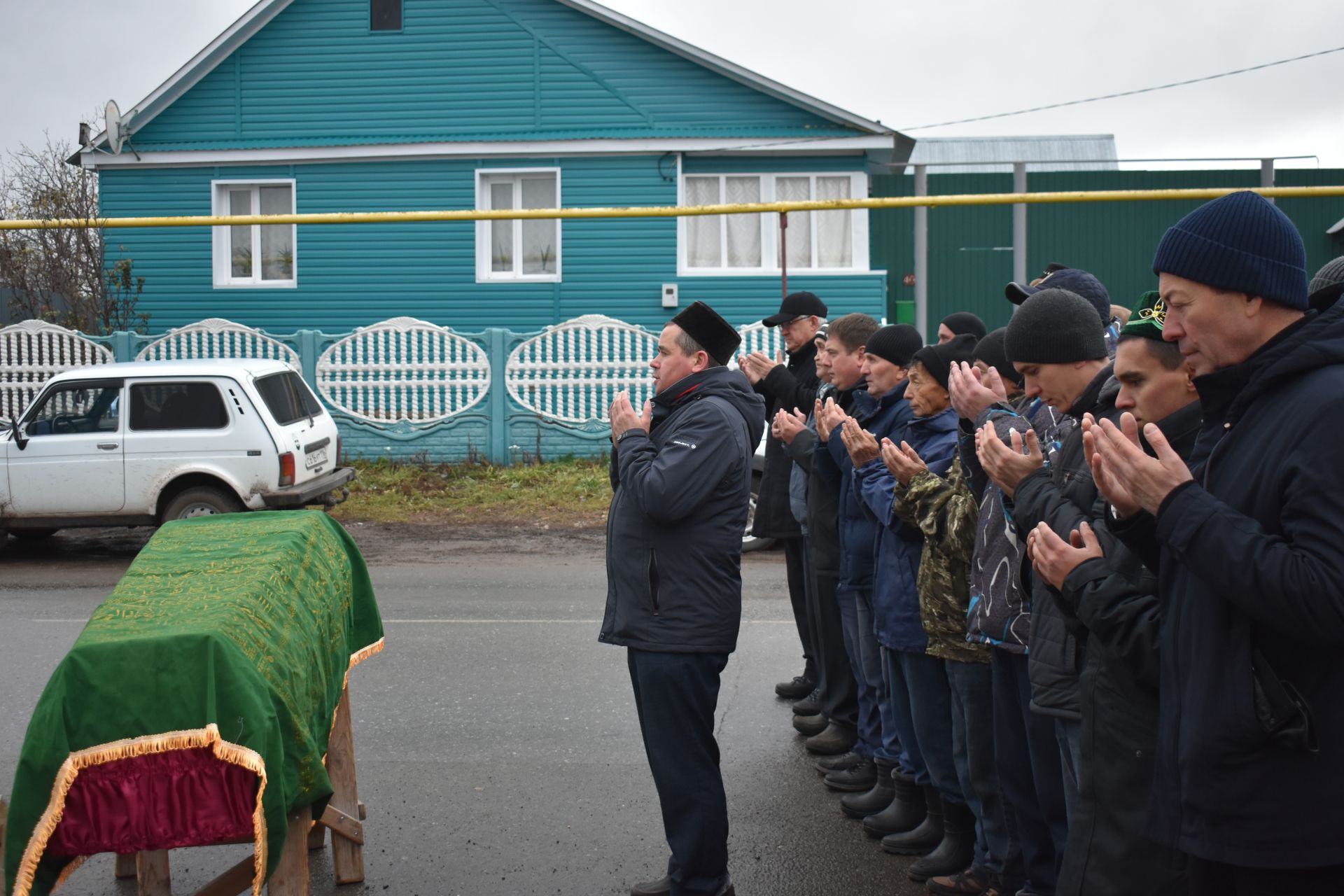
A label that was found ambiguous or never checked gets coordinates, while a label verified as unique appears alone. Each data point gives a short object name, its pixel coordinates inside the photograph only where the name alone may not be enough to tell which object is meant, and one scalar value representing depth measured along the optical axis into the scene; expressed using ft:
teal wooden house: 67.41
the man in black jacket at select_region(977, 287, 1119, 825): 11.23
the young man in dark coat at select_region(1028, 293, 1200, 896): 9.82
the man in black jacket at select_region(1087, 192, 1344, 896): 7.88
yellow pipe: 45.44
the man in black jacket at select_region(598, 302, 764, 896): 14.24
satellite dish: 66.59
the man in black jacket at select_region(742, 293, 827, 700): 22.82
